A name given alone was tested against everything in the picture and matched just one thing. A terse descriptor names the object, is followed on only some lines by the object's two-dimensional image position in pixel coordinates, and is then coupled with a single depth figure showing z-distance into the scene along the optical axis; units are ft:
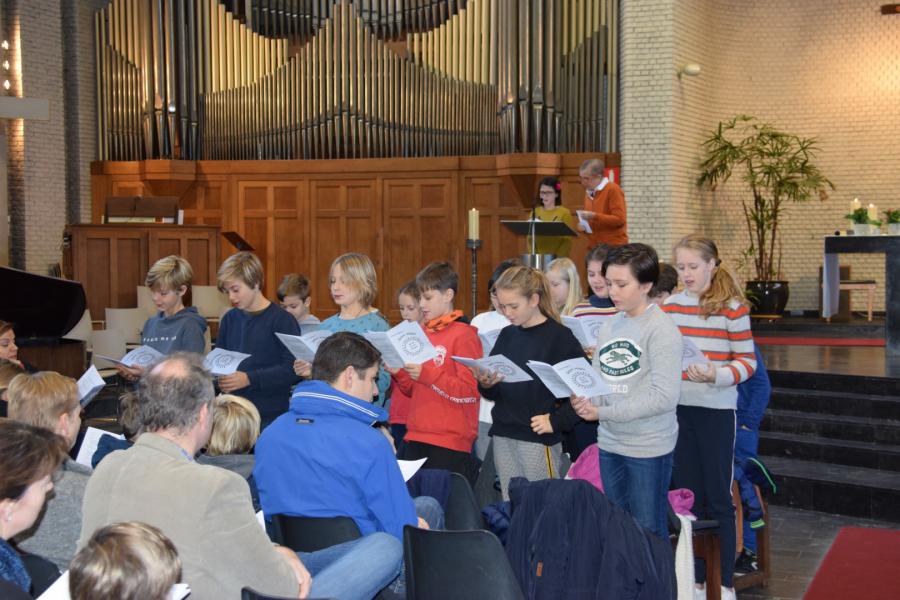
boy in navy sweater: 16.05
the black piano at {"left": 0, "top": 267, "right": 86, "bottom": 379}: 24.22
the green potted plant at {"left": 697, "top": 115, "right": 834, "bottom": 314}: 41.09
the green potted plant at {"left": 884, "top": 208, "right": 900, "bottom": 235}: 31.09
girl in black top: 13.51
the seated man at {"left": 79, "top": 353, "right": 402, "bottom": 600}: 8.26
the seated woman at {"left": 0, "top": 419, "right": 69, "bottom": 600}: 8.05
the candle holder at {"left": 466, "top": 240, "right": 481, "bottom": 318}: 30.81
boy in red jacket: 14.21
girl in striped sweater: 14.24
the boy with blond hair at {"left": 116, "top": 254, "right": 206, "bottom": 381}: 16.89
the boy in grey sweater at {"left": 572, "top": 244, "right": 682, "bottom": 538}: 12.51
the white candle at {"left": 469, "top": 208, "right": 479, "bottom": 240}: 30.35
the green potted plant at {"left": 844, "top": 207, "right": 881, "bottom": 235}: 32.14
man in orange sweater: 28.43
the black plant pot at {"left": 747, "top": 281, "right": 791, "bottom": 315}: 41.45
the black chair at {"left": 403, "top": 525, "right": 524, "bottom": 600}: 9.24
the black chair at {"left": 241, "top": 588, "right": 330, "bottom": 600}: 8.16
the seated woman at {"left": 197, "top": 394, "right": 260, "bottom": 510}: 11.57
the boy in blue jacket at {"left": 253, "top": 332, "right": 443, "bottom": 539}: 9.89
